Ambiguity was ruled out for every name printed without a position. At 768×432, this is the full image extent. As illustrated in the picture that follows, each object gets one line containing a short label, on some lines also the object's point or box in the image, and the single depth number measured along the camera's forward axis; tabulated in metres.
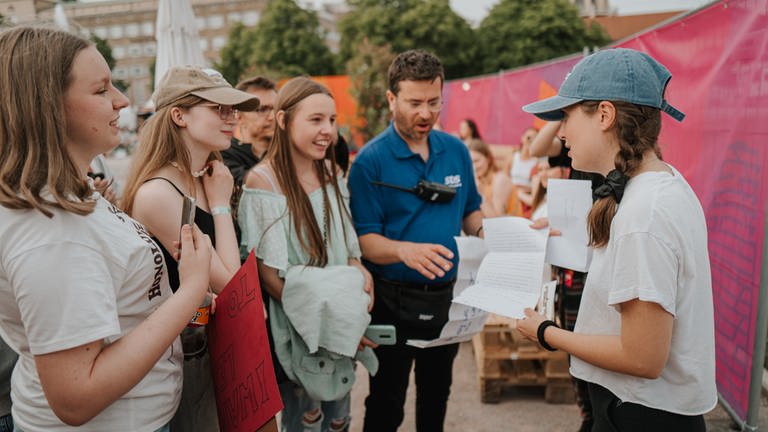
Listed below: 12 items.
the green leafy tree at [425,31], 32.66
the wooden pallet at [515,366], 3.49
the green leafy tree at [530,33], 32.56
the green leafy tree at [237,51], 39.12
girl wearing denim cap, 1.26
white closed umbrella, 4.88
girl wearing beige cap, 1.58
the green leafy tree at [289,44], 35.97
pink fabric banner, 2.30
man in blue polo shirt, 2.47
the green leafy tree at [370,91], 19.91
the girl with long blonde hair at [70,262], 1.00
